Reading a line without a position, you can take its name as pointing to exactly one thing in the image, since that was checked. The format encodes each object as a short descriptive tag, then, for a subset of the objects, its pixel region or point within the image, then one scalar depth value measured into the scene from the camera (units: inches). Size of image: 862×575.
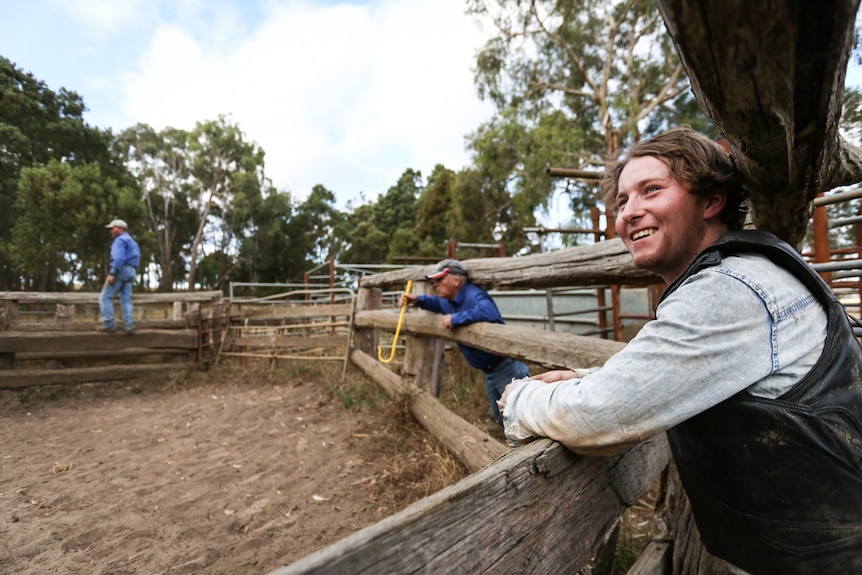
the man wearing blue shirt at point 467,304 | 127.0
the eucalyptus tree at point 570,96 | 602.9
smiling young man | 30.1
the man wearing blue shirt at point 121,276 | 247.8
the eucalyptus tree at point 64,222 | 453.6
